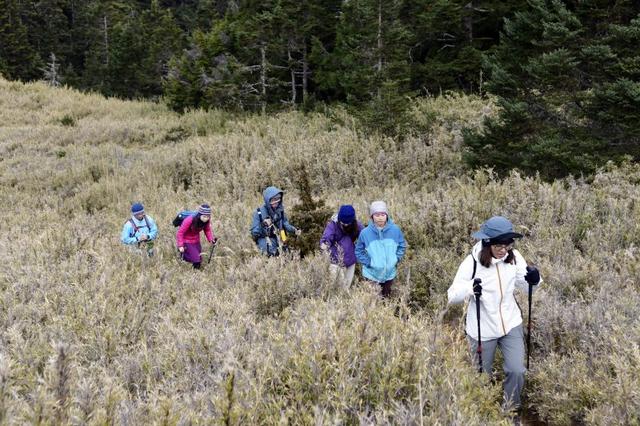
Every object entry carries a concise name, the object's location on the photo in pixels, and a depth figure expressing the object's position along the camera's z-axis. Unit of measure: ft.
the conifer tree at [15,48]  140.97
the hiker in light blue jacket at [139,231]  24.34
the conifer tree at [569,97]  30.07
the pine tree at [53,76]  117.13
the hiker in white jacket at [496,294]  12.83
